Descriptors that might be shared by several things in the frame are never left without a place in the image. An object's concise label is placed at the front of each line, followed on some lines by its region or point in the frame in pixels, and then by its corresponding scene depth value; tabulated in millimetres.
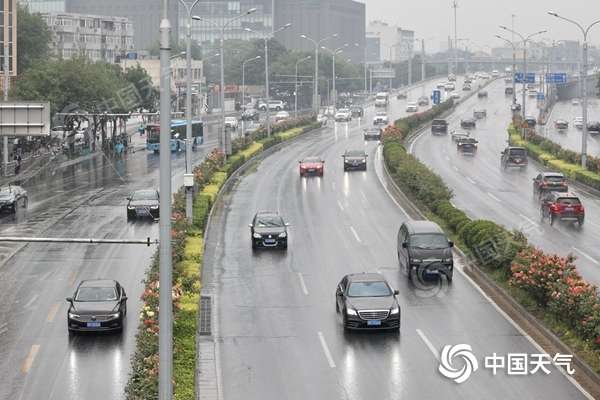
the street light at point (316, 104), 130925
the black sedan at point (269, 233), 45156
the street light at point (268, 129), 97375
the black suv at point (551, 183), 62034
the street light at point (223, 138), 72294
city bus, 97500
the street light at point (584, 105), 71500
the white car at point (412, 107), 150625
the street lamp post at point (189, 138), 45219
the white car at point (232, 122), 125531
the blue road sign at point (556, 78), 162375
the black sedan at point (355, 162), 76750
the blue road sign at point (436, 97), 163125
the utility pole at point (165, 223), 16188
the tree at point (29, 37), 140375
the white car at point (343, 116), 134825
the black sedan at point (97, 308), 30922
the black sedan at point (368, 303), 30453
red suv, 52469
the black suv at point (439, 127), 110188
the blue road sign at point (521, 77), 163875
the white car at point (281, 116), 134125
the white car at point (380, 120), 127044
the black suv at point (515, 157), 80438
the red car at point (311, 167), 73625
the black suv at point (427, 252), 38000
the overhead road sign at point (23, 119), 24297
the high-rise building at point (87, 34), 179500
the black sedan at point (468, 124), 119438
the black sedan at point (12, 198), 56406
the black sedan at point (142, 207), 54969
